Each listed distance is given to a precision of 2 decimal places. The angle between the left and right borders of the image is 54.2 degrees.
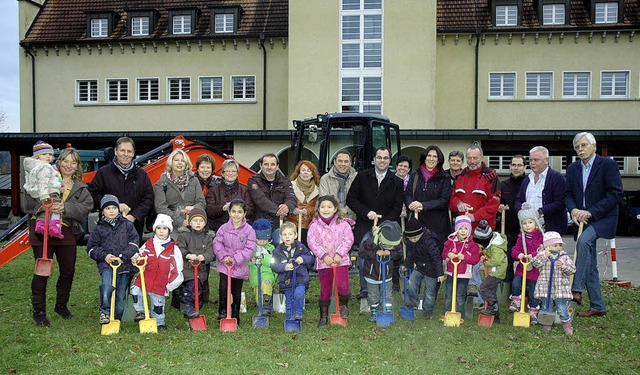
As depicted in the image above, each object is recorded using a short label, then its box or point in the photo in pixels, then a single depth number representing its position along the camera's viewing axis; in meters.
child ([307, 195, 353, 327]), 7.31
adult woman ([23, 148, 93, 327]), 7.07
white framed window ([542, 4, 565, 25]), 26.75
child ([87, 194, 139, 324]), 6.91
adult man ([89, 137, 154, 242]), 7.45
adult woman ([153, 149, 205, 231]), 7.55
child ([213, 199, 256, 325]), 7.16
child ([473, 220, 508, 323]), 7.33
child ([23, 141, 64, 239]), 6.90
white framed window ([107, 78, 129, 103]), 29.45
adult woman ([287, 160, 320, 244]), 8.48
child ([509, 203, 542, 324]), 7.25
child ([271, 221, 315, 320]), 7.11
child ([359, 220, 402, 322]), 7.40
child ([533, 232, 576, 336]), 6.94
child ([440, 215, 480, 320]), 7.29
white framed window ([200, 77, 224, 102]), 28.66
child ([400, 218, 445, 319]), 7.53
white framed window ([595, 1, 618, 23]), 26.64
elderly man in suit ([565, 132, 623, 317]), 7.38
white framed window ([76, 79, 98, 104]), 29.66
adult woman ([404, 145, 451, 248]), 7.91
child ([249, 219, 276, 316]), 7.38
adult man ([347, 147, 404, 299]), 8.00
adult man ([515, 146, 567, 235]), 7.58
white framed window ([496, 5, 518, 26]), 27.04
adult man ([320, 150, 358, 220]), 8.54
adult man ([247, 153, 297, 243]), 7.96
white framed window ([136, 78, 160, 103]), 29.11
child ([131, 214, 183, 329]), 6.94
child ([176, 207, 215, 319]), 7.16
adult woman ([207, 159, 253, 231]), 7.89
